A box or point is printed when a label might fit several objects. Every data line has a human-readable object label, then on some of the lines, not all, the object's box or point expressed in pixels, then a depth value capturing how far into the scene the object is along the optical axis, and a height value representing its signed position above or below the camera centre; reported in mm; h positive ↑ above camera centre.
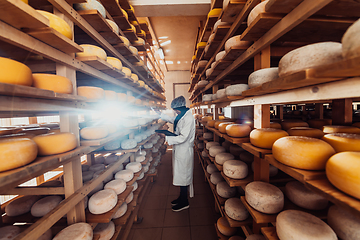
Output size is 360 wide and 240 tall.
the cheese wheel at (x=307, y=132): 1150 -197
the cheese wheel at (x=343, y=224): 815 -657
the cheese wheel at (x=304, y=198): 1086 -670
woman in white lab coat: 2699 -844
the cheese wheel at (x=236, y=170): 1669 -677
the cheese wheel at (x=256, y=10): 1187 +778
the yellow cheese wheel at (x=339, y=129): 1105 -180
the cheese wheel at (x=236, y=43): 1583 +698
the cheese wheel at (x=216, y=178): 2451 -1115
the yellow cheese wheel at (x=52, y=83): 941 +217
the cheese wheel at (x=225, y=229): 1864 -1474
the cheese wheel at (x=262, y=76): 1101 +244
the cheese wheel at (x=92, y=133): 1440 -177
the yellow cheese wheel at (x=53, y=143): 971 -182
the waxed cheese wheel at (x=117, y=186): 1888 -911
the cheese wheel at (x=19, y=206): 1431 -848
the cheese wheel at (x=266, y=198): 1146 -699
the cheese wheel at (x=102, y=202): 1500 -890
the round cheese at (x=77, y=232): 1114 -895
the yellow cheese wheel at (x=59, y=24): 1041 +645
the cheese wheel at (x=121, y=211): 1902 -1249
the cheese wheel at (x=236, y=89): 1581 +214
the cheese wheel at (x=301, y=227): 812 -683
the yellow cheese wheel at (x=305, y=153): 778 -244
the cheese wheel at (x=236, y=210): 1620 -1099
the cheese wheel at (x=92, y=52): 1385 +601
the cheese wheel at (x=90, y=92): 1419 +212
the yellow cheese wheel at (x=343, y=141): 775 -195
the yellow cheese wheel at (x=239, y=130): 1566 -217
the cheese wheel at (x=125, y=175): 2217 -912
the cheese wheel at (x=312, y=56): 680 +240
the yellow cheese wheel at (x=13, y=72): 704 +219
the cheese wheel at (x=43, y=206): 1376 -823
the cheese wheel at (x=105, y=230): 1527 -1199
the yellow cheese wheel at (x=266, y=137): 1132 -215
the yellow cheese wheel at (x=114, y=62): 1843 +637
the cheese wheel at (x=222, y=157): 2160 -684
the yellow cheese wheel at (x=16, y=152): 702 -176
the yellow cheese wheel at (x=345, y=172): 561 -262
